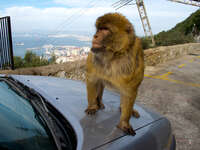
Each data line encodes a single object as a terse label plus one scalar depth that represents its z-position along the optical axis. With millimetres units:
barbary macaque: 1522
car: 1006
